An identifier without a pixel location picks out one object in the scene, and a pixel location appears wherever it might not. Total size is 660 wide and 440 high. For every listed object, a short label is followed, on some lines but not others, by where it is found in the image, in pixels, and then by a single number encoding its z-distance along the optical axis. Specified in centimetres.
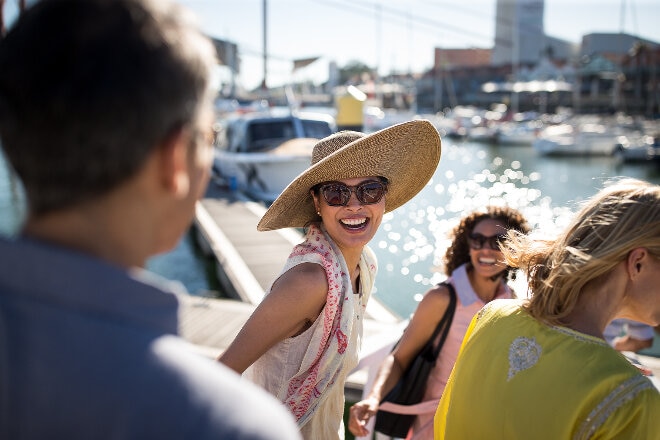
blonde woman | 137
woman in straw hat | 185
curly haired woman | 260
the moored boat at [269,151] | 1688
